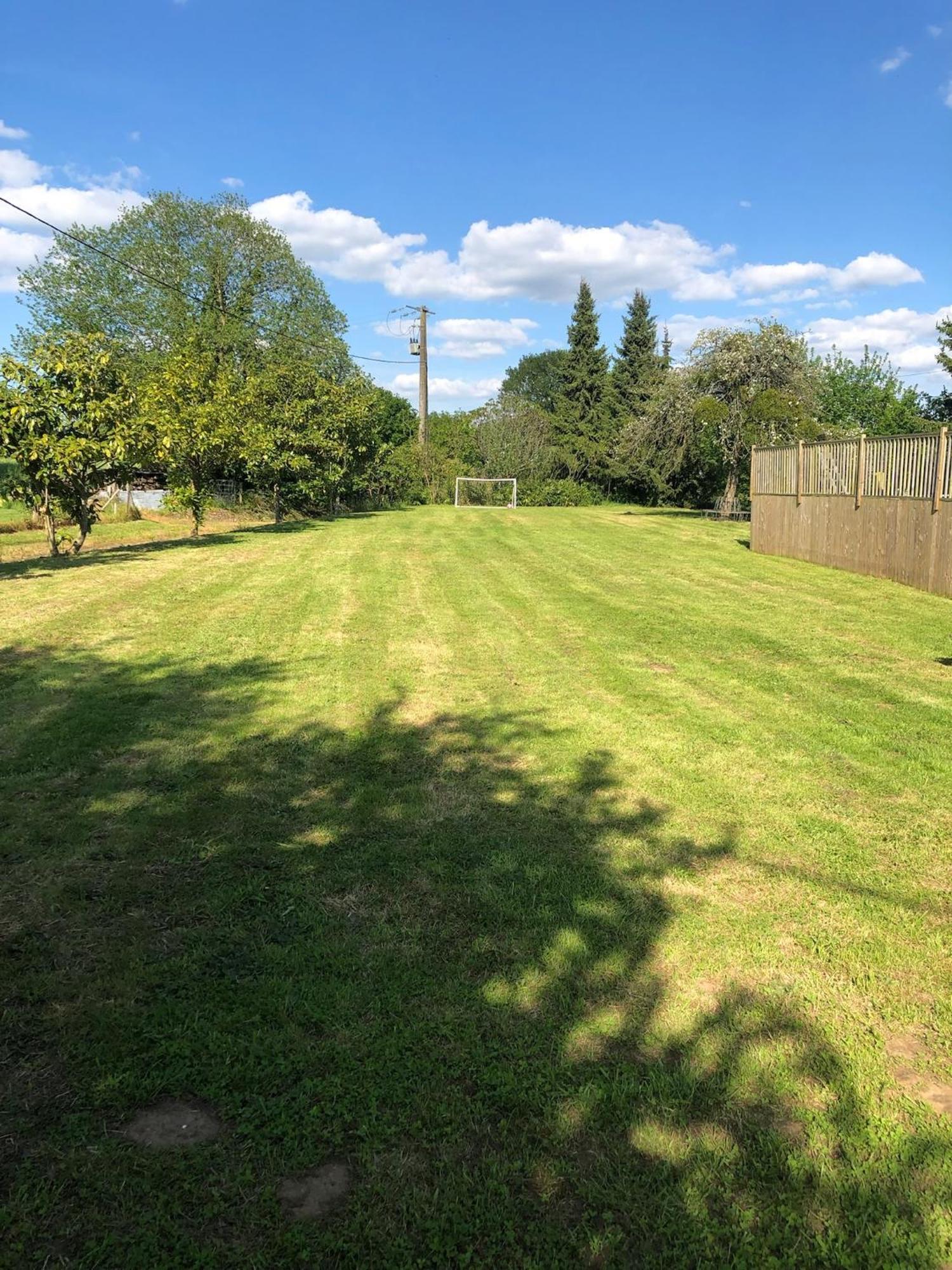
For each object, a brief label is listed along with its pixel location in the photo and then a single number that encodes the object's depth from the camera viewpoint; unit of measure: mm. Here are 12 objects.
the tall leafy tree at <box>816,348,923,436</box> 34688
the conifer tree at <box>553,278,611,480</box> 43688
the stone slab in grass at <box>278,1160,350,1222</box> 1761
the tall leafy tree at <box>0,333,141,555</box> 11883
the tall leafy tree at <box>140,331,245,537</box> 14438
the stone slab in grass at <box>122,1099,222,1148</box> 1928
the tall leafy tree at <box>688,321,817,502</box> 23781
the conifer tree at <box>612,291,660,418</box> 44500
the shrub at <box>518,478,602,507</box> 39156
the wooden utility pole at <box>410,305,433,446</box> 36875
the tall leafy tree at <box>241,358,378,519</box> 22844
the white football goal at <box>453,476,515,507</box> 36875
